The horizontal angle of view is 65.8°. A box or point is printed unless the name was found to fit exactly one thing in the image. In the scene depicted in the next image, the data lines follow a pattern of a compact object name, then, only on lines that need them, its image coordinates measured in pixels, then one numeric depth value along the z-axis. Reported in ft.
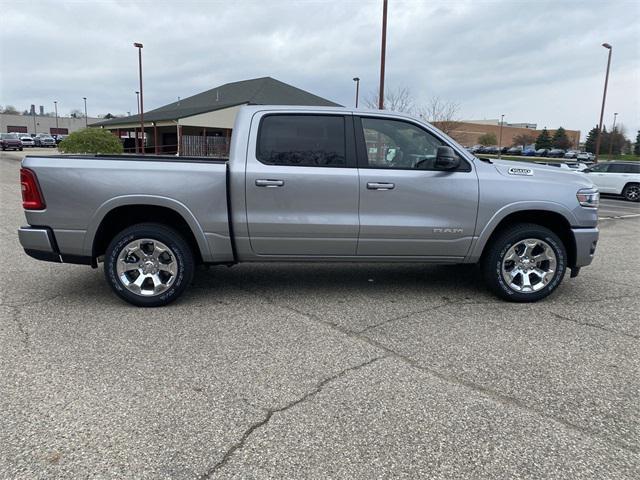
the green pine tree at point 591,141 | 280.10
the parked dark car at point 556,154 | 231.71
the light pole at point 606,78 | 89.35
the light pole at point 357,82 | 106.66
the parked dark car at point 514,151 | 252.21
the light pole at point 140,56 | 102.42
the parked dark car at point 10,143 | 155.74
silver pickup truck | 15.03
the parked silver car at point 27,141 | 188.75
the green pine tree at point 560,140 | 292.61
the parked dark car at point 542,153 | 241.26
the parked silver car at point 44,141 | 200.95
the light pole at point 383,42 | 45.70
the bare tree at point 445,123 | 92.45
